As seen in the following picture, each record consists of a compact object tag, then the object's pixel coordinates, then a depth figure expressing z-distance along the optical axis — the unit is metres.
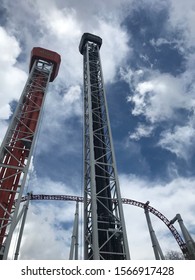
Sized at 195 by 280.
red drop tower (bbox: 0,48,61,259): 16.81
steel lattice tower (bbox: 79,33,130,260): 16.78
